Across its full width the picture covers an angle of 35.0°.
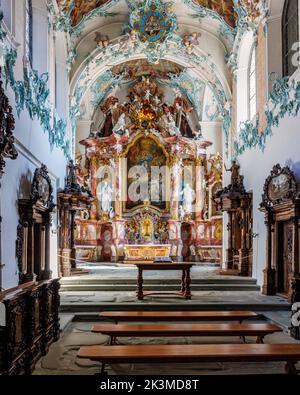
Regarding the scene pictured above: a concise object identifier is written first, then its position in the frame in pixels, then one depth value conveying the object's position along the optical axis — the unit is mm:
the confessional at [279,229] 9898
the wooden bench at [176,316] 6707
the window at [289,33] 11118
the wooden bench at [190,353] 4539
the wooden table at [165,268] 10053
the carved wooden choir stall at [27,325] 4574
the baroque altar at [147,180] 19688
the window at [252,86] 14320
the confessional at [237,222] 13648
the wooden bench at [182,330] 5730
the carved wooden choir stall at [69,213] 13883
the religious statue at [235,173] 14312
